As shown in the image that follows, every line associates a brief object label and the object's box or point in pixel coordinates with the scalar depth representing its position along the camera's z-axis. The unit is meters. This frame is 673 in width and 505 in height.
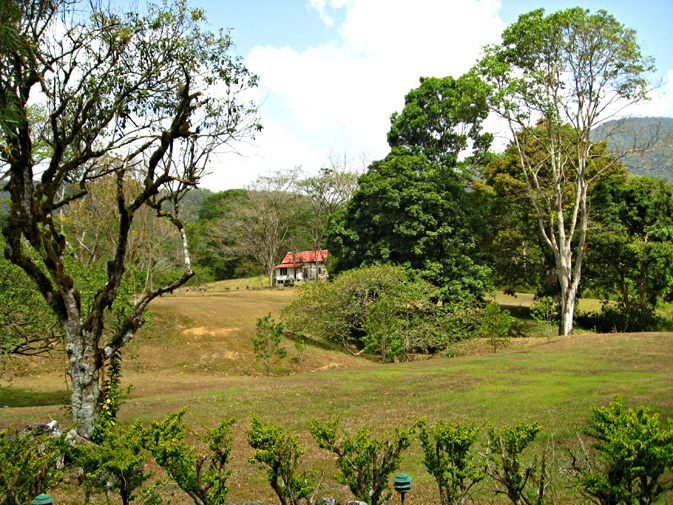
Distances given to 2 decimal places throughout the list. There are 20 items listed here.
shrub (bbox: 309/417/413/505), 4.84
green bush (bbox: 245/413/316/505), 4.71
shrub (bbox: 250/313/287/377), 20.61
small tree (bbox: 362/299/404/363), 23.67
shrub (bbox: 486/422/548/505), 4.50
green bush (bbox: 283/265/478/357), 25.48
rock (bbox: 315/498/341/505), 4.99
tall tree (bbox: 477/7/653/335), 23.56
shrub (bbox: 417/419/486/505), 4.82
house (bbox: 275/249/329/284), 66.62
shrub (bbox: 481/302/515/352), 23.95
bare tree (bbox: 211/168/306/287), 54.31
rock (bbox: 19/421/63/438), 7.50
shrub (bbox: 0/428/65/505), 4.38
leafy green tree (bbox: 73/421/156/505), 4.61
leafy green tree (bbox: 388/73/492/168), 32.53
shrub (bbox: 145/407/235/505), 4.52
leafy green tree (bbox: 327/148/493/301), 28.97
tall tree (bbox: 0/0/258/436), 7.67
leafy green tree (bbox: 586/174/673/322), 28.86
